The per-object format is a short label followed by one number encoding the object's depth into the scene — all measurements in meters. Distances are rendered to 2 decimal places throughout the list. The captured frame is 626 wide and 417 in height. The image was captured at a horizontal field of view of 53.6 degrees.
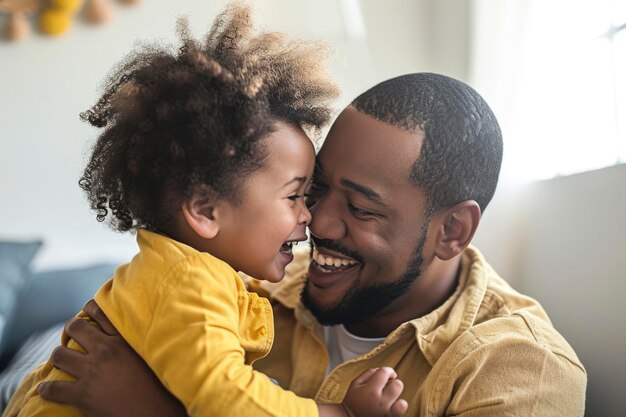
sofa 1.69
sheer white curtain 1.46
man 1.03
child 0.83
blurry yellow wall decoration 2.06
